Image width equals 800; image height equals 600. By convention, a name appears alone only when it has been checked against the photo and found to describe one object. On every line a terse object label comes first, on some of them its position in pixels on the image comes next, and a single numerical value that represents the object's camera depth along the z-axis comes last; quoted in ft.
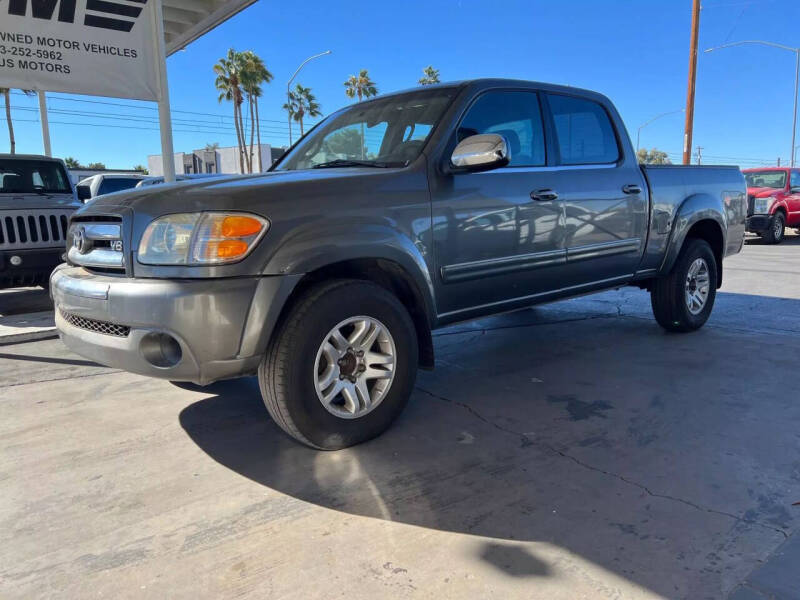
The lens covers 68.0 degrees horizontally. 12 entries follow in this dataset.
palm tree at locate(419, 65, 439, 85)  156.24
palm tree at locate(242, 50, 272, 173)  136.15
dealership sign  22.91
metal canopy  30.07
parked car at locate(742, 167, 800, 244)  49.01
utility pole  53.42
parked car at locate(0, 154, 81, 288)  21.34
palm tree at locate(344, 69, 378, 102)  153.99
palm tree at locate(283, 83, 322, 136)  173.78
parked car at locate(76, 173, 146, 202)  44.57
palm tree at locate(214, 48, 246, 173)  136.77
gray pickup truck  8.43
